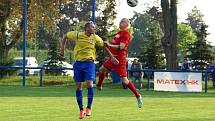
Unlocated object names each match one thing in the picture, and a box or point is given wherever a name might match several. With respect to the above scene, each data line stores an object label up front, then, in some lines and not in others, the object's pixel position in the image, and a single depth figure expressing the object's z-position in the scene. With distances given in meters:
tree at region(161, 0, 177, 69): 43.25
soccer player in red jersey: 16.20
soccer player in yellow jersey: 14.98
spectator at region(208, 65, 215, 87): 35.92
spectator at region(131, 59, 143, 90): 36.19
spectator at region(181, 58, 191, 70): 48.48
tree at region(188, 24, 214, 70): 53.97
